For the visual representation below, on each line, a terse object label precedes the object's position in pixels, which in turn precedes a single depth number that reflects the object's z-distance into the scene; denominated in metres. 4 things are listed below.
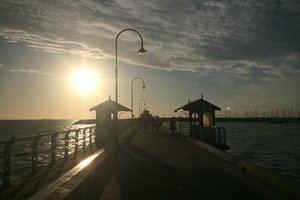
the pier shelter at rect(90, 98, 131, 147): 18.14
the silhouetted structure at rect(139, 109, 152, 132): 32.97
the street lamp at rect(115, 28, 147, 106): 15.87
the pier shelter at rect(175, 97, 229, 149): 18.76
